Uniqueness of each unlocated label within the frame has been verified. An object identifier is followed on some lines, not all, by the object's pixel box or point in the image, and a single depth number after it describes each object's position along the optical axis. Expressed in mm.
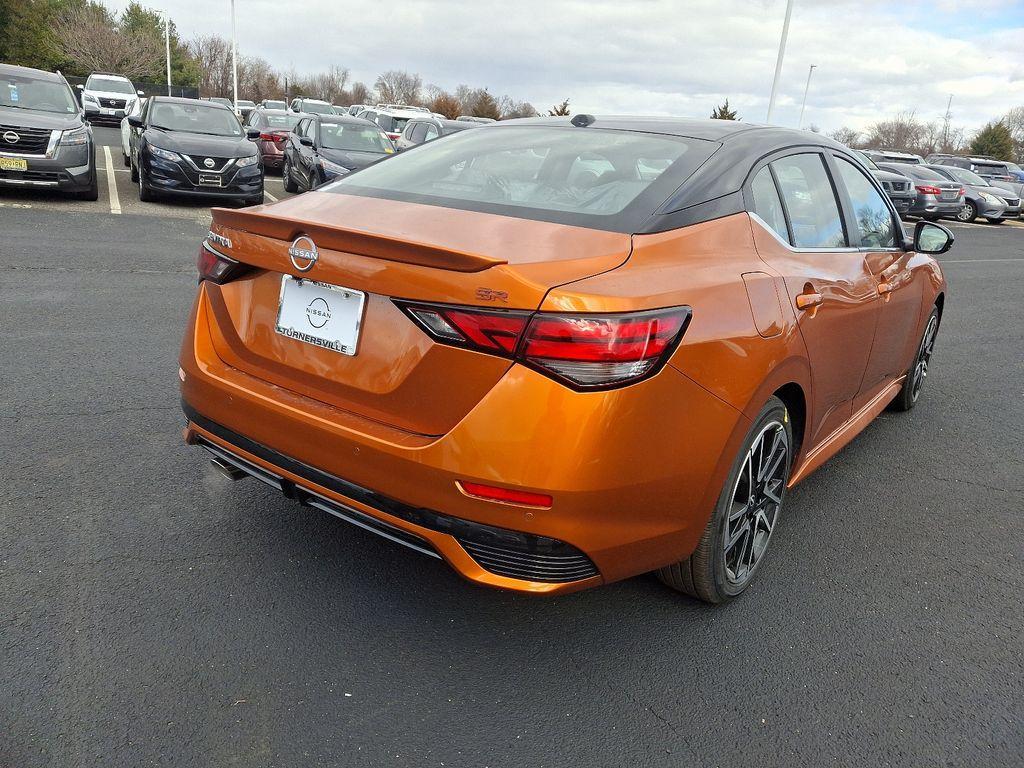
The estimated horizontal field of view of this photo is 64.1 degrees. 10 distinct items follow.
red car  18156
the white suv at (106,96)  33031
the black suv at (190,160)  11688
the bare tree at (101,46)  58562
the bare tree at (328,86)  96875
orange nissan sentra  2072
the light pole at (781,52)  30719
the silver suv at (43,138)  10430
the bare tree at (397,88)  92500
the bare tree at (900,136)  93062
